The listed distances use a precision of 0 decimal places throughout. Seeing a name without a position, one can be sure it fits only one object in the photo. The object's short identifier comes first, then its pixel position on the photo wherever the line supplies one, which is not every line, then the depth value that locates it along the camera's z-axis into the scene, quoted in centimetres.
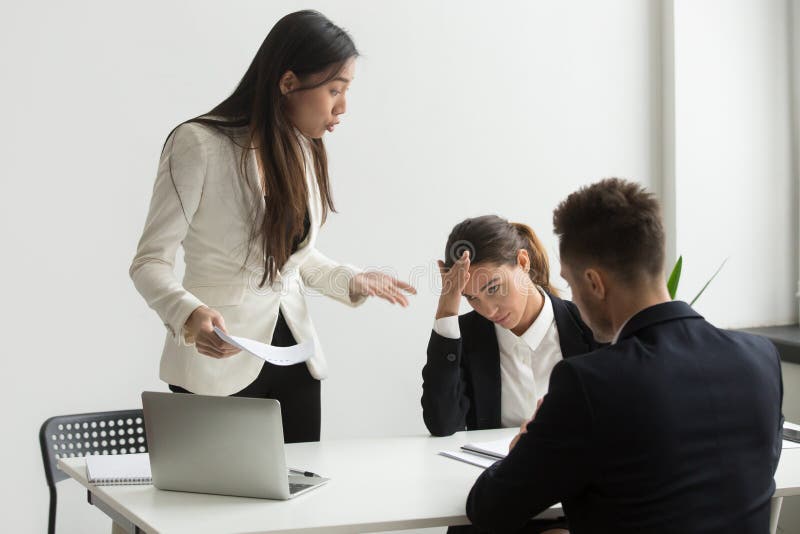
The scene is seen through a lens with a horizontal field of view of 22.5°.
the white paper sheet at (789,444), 522
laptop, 464
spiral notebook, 482
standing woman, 510
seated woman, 551
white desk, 452
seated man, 426
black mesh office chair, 556
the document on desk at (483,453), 504
